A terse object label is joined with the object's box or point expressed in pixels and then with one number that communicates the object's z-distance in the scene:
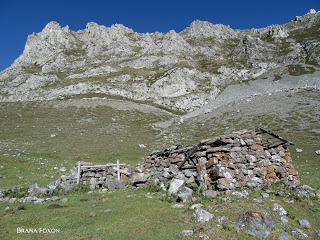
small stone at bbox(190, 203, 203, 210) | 19.72
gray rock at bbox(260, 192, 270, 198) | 21.29
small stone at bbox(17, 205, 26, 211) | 22.61
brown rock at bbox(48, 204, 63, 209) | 22.78
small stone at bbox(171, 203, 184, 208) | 20.72
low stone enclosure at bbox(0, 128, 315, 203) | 23.62
